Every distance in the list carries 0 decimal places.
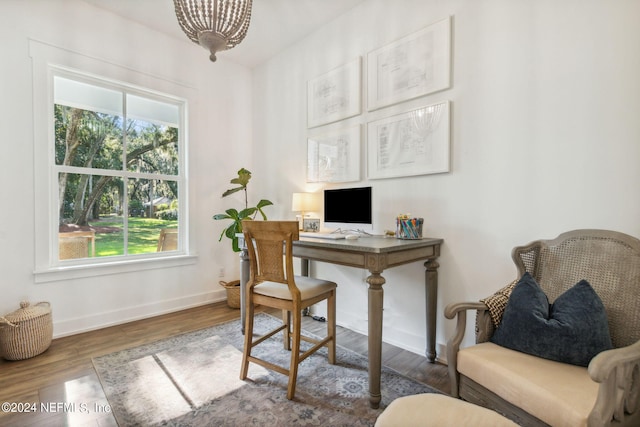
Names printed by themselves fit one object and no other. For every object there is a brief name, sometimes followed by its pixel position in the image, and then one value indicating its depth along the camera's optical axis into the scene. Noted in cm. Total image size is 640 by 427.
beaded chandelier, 163
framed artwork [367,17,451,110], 211
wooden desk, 165
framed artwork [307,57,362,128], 264
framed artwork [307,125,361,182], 266
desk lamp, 284
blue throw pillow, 120
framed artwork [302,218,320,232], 274
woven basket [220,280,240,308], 326
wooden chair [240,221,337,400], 173
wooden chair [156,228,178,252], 324
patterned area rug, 155
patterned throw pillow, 146
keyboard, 210
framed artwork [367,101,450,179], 212
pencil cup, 207
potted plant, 315
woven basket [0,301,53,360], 209
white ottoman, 89
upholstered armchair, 94
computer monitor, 244
